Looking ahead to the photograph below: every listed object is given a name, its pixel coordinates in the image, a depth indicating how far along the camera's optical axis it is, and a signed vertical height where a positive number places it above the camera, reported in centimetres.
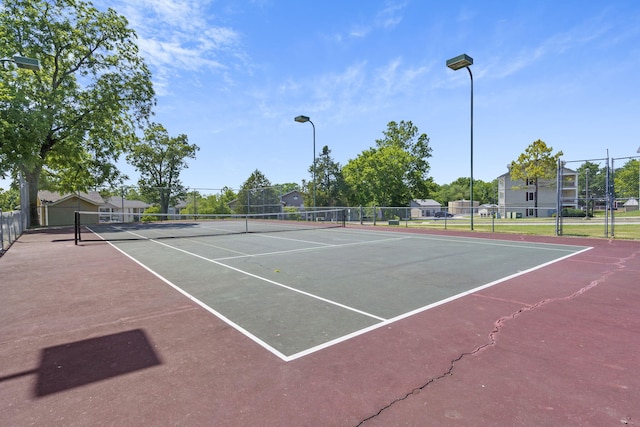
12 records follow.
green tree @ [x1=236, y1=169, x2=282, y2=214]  3559 +67
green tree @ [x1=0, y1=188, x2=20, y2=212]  8365 +250
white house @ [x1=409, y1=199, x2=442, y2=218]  8244 -119
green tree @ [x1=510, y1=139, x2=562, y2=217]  4644 +652
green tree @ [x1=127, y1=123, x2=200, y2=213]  4900 +791
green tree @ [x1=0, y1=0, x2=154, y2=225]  1934 +883
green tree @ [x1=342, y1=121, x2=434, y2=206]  5475 +630
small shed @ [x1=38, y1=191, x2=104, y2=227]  3509 -21
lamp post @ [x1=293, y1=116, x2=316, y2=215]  2817 +791
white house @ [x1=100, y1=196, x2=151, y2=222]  4930 +37
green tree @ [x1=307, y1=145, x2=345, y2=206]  6347 +528
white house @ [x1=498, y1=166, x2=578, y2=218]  5497 +222
